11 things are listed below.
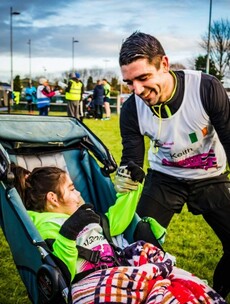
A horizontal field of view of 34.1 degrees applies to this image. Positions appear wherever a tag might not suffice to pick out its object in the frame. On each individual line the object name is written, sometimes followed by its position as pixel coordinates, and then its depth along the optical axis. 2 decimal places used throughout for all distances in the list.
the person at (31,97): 19.72
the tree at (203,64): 33.81
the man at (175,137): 2.09
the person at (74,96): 13.14
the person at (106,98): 16.63
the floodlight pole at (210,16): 23.74
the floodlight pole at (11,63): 23.98
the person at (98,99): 16.35
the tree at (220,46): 34.55
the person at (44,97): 13.57
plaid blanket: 1.68
